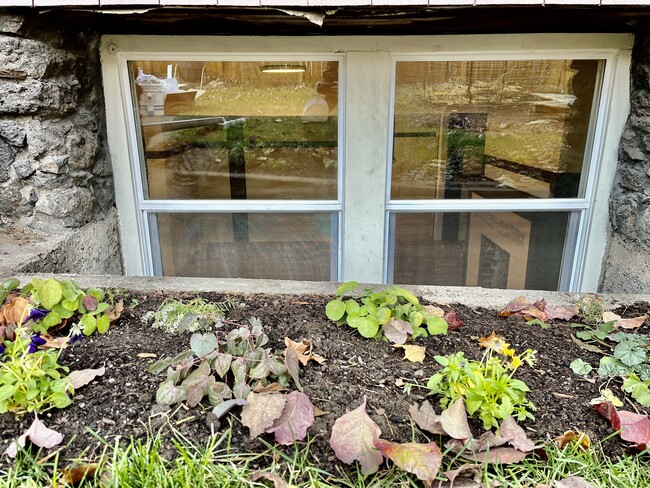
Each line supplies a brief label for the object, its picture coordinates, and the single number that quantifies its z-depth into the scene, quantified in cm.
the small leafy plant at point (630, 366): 130
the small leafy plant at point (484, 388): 118
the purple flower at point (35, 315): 150
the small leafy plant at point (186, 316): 159
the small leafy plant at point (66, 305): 151
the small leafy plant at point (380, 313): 155
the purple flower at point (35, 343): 136
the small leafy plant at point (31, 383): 118
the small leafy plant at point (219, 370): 124
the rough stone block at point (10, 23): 208
